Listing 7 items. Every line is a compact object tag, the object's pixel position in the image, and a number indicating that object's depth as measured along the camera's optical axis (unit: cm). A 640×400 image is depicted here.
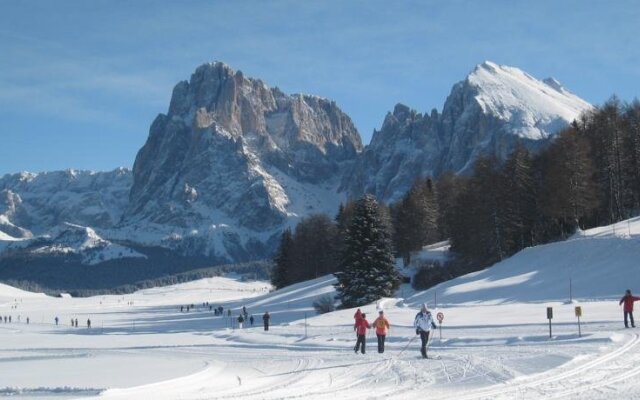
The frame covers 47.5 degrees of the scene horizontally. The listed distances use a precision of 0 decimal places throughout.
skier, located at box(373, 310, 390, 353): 2117
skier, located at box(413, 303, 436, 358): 1944
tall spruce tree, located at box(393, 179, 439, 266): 7006
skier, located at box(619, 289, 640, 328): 2322
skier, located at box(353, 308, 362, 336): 2174
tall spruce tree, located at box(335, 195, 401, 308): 5103
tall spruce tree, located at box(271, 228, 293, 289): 9126
